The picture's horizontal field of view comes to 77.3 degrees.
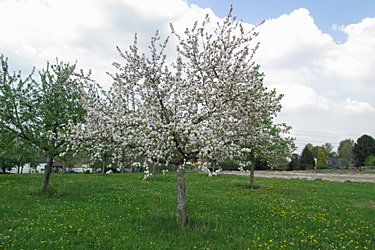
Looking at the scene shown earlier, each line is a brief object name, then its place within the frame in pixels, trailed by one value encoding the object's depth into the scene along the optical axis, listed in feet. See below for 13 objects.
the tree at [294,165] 225.35
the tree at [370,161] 229.86
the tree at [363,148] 260.01
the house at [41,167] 181.84
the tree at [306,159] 232.73
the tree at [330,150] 388.66
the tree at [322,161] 235.03
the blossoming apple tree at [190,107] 24.62
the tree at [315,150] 286.99
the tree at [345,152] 333.27
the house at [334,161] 299.17
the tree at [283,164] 187.06
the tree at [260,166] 192.83
